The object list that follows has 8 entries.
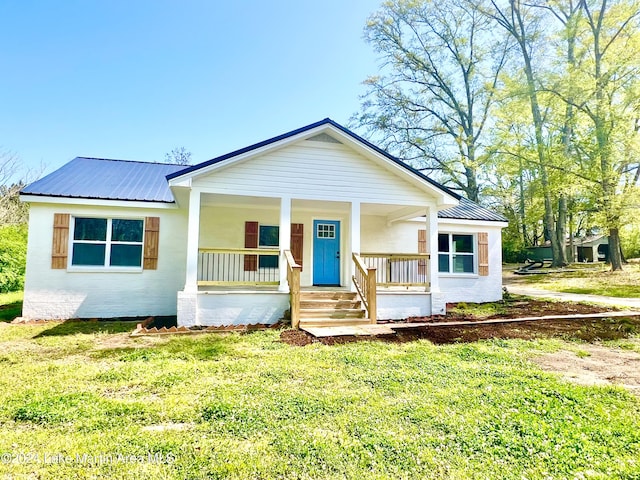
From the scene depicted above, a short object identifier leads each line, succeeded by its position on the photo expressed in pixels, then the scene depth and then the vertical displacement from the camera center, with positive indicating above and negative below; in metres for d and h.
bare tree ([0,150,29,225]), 17.22 +3.92
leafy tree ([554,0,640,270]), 17.14 +8.37
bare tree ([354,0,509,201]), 25.33 +13.65
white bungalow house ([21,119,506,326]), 8.02 +0.83
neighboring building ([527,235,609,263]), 34.01 +1.69
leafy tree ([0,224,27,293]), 13.66 +0.18
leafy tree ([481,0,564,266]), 21.47 +14.76
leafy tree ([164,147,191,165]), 35.87 +11.14
